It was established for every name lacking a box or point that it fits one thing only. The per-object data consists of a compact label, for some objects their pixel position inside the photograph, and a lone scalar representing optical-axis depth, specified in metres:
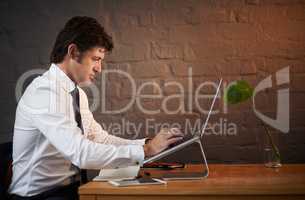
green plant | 2.34
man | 1.92
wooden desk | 1.67
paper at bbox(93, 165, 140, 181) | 1.96
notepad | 1.77
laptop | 1.87
